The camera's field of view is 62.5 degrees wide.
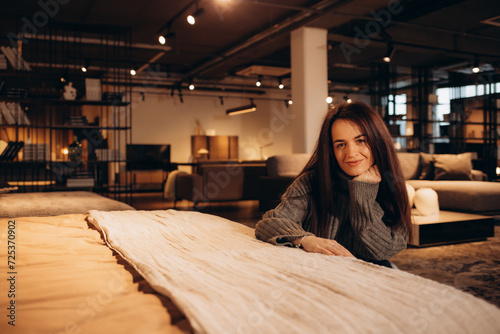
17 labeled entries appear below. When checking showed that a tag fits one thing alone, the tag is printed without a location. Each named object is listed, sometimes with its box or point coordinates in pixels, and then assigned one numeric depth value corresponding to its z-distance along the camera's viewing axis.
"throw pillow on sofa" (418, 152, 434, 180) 6.37
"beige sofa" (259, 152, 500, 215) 5.14
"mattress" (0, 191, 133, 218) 2.45
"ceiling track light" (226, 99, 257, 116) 12.63
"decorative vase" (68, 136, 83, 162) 5.51
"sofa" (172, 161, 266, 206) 7.33
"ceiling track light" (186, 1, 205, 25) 5.74
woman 1.26
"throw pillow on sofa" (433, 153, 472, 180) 6.07
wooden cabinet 13.59
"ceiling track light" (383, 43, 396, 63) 7.15
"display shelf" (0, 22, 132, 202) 5.27
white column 7.20
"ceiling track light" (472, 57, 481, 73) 7.80
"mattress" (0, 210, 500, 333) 0.61
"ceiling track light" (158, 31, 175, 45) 6.61
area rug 2.67
